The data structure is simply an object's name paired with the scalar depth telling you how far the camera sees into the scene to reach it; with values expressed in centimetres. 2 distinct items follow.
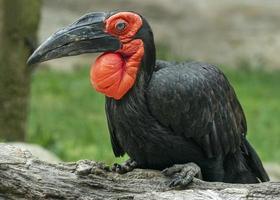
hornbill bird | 891
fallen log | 830
